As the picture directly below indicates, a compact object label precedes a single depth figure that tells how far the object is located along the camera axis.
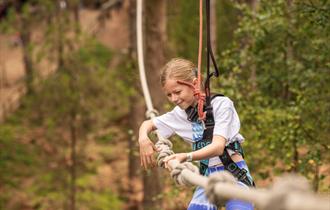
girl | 5.95
